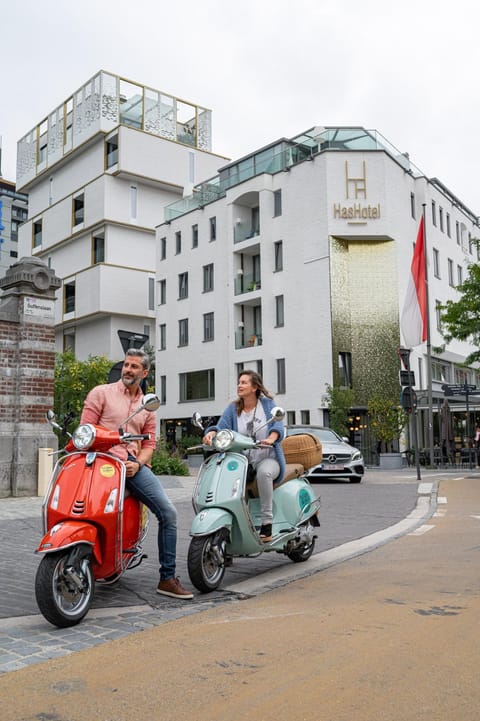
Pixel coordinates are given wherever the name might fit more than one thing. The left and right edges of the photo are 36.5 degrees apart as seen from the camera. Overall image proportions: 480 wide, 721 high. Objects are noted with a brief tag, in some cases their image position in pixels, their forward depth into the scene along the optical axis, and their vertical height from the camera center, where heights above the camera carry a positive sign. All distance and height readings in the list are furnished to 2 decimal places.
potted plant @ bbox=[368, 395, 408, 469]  31.67 +0.59
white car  19.16 -0.73
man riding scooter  5.11 -0.07
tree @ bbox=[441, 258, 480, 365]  23.66 +3.99
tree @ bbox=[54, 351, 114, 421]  34.16 +2.72
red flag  26.33 +4.51
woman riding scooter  5.89 +0.05
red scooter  4.36 -0.54
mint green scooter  5.33 -0.61
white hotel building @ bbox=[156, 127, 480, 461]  35.47 +8.45
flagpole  25.79 +1.40
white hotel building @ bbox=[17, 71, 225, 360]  47.66 +16.61
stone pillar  13.68 +1.35
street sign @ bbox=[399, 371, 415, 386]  20.03 +1.55
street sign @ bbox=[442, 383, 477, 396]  26.83 +1.65
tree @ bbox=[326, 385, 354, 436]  32.78 +1.18
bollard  13.77 -0.57
